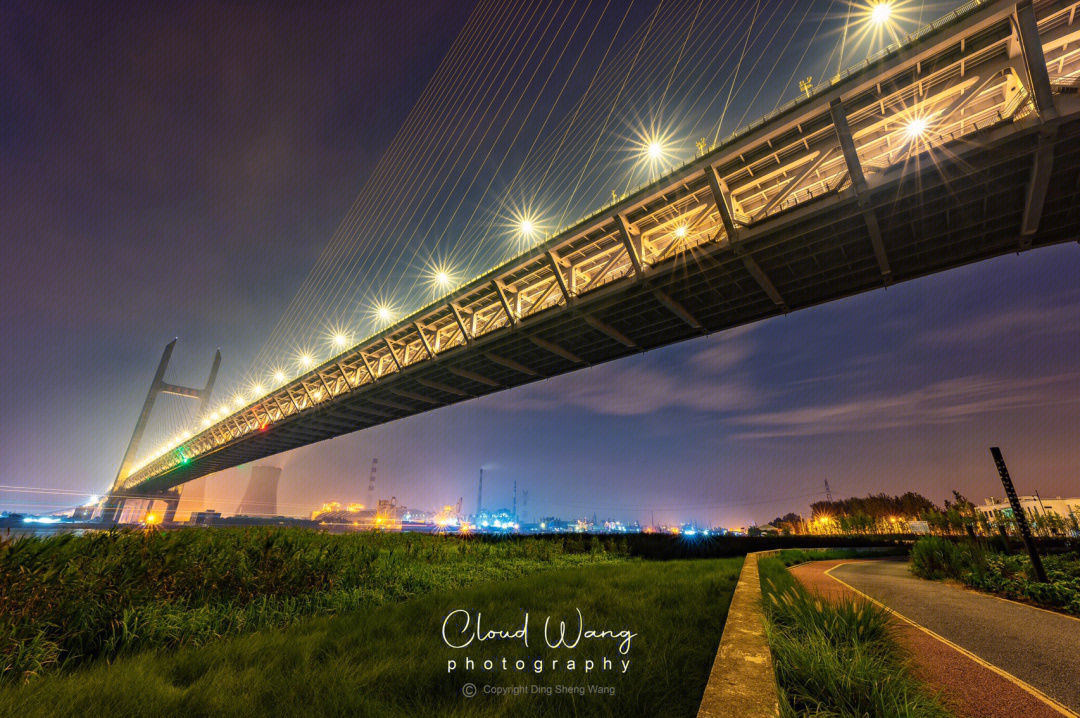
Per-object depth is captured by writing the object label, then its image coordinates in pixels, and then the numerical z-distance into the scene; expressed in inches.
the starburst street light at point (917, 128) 488.1
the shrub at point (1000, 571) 276.5
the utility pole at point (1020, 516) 315.3
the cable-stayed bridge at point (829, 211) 449.1
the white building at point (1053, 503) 3627.0
